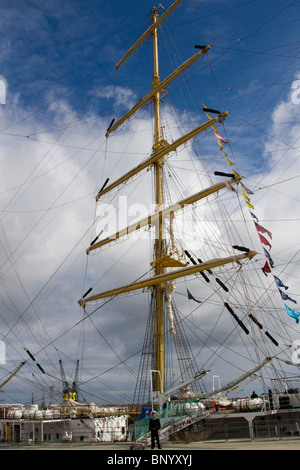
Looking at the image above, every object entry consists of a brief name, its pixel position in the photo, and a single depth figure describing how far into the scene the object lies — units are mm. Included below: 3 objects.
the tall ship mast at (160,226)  25109
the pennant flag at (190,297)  26750
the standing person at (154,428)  12751
